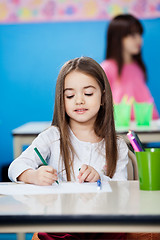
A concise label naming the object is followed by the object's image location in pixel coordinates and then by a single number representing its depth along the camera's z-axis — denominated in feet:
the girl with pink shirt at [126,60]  12.33
